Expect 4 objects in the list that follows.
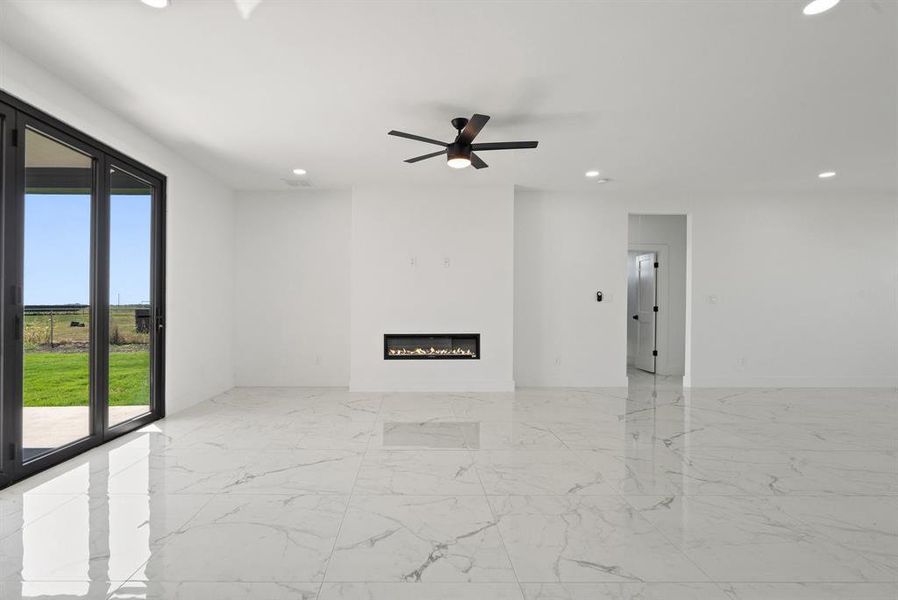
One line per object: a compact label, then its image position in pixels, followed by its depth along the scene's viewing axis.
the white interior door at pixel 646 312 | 7.68
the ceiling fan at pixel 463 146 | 3.45
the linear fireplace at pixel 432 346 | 5.89
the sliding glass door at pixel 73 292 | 2.76
